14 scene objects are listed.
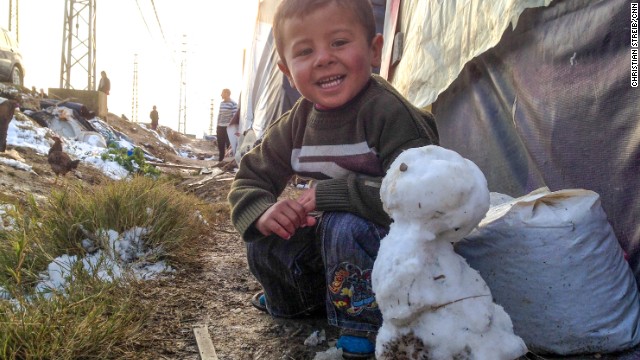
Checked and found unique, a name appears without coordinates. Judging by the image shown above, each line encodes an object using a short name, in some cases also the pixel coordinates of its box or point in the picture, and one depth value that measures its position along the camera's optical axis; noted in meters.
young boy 1.46
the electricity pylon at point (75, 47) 16.36
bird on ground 5.03
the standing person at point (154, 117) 23.38
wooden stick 1.50
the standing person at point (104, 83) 15.77
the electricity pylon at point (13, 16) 19.48
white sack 1.35
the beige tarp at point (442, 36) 2.15
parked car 11.31
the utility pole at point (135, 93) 38.97
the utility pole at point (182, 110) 36.84
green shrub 6.58
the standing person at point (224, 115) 10.84
